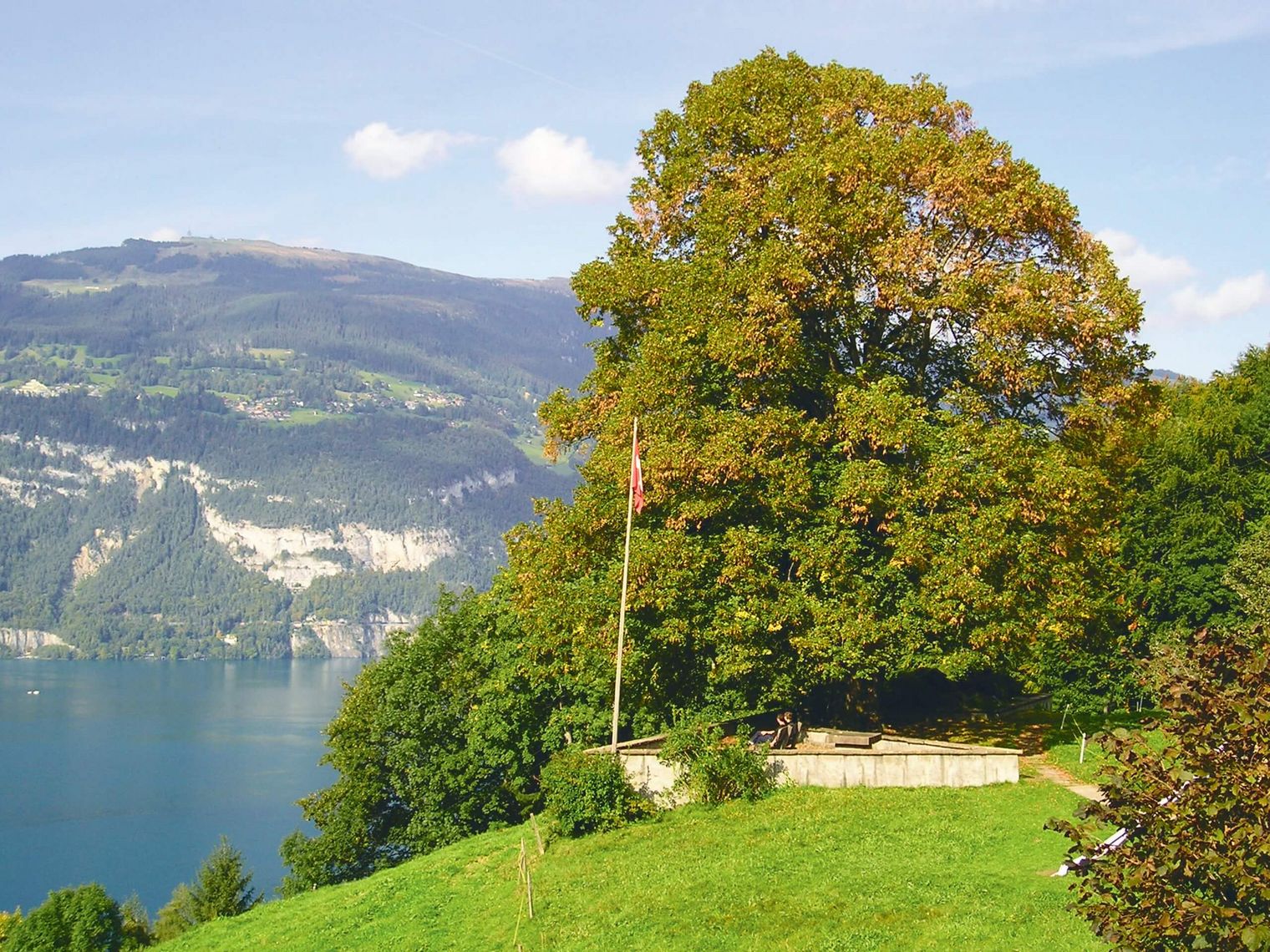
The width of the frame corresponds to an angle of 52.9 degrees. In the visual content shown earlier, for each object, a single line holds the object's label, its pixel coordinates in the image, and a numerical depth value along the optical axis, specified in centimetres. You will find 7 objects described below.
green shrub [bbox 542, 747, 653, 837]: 2575
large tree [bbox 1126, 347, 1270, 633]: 4216
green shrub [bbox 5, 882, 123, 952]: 4697
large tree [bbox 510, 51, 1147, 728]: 2808
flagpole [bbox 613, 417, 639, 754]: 2702
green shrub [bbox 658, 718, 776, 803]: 2659
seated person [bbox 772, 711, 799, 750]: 2950
